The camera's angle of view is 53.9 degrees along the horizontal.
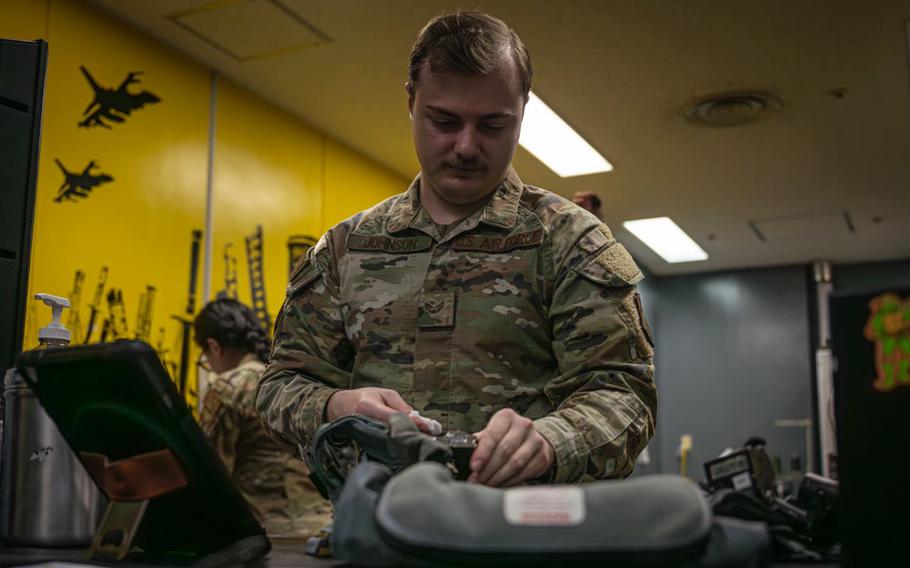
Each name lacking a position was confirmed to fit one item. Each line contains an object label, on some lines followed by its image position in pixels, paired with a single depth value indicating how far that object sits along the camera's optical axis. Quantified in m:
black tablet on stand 0.89
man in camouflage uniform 1.15
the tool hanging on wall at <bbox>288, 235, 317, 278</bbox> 4.25
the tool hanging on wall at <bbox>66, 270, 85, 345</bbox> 3.00
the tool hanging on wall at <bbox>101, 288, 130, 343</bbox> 3.16
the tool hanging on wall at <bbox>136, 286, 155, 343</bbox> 3.31
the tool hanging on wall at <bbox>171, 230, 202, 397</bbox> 3.51
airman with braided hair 2.64
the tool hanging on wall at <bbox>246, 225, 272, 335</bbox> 3.96
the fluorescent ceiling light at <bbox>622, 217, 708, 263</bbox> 6.51
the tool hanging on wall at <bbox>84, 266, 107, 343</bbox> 3.07
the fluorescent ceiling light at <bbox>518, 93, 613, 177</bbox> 4.48
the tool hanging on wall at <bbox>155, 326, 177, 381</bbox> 3.39
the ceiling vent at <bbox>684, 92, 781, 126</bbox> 4.22
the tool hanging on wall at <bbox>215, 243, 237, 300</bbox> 3.80
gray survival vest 0.61
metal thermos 1.15
